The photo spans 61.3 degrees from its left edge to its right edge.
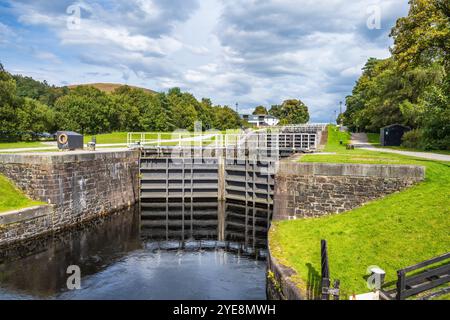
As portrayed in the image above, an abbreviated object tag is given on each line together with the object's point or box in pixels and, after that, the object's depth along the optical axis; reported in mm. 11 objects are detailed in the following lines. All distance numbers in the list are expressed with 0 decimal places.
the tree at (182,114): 60938
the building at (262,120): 133350
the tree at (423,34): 18391
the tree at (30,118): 35844
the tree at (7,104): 34312
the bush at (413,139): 23412
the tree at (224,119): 80369
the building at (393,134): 27484
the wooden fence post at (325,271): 6373
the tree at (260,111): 152125
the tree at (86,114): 48406
